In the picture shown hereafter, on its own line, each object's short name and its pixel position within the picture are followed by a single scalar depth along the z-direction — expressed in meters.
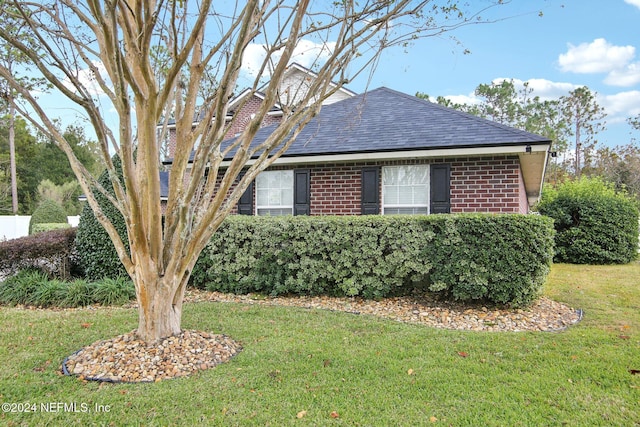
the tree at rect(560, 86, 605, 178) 30.38
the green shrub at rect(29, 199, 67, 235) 20.58
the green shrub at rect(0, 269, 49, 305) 6.92
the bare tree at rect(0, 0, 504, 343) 3.58
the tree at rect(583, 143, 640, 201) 25.62
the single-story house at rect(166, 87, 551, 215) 8.08
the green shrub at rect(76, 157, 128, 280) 7.87
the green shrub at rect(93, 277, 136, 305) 6.84
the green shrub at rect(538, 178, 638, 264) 12.12
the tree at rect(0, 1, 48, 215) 4.62
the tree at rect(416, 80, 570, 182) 32.72
